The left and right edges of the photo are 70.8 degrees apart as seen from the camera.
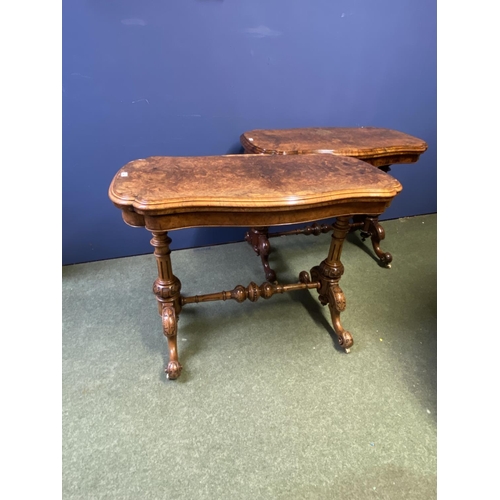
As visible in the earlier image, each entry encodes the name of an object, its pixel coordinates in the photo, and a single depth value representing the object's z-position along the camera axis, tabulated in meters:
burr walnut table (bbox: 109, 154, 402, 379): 1.06
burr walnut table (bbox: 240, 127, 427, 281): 1.60
